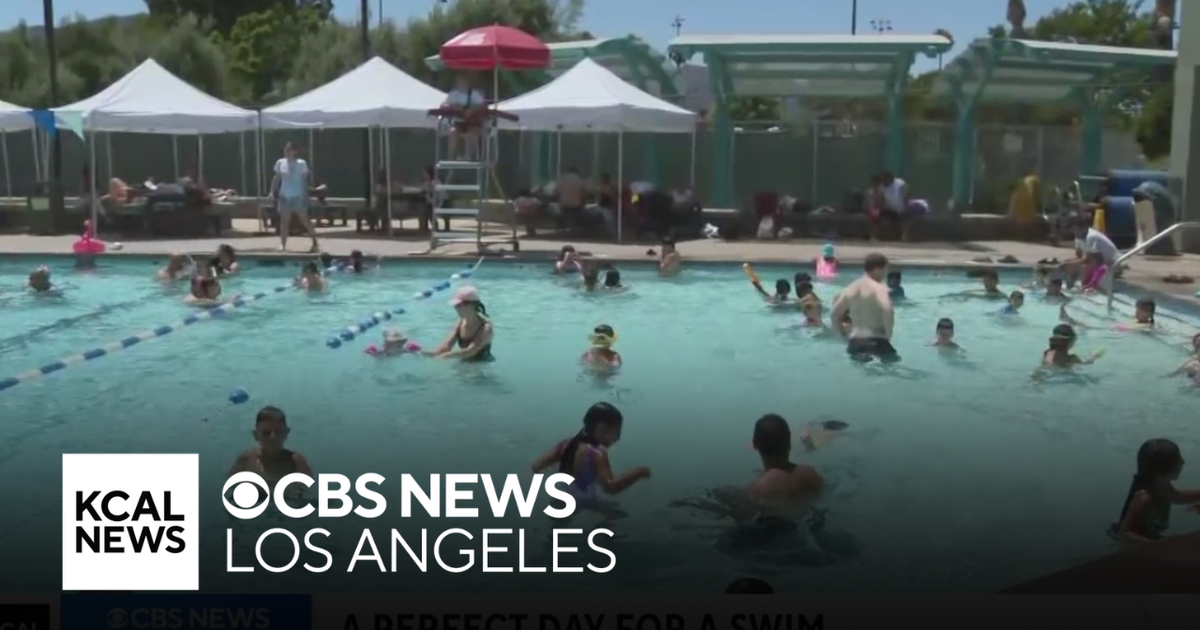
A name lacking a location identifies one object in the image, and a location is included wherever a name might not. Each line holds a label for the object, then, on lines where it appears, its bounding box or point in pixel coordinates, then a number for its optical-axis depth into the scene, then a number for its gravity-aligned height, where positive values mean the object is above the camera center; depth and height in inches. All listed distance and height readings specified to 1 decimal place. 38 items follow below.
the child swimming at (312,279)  487.2 -59.0
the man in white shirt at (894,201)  663.1 -38.6
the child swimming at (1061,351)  338.6 -58.3
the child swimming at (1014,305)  439.2 -59.8
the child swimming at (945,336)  376.8 -60.6
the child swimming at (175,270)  510.0 -58.5
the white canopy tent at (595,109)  590.9 +5.8
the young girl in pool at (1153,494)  182.4 -51.7
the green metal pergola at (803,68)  634.8 +29.6
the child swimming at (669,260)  525.0 -55.0
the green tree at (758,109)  981.8 +10.8
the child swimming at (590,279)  488.1 -58.0
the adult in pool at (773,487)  197.5 -55.1
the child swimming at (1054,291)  457.7 -57.4
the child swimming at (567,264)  523.8 -56.4
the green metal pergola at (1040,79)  641.0 +25.0
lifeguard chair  587.8 -29.2
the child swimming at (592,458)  196.2 -50.5
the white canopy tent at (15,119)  639.1 -0.7
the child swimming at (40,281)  479.8 -59.4
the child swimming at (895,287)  477.4 -59.0
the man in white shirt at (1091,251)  471.5 -45.3
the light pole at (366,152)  554.8 -19.0
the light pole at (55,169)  673.6 -26.8
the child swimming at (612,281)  484.7 -58.8
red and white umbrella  520.1 +28.1
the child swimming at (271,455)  201.0 -51.9
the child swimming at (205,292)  456.4 -59.8
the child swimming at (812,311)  404.2 -57.9
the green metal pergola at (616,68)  690.8 +30.3
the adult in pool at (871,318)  340.8 -50.3
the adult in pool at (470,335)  343.6 -56.0
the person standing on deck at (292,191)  583.2 -31.6
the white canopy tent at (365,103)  612.7 +8.0
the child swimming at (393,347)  357.1 -61.5
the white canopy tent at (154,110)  617.9 +4.0
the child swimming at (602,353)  333.4 -58.6
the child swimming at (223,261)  495.8 -53.6
